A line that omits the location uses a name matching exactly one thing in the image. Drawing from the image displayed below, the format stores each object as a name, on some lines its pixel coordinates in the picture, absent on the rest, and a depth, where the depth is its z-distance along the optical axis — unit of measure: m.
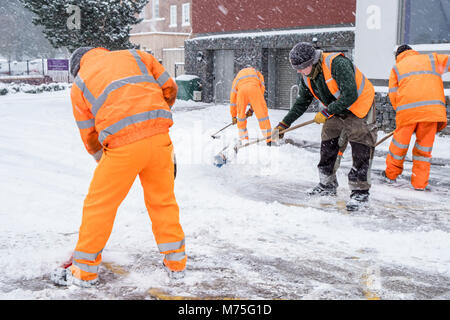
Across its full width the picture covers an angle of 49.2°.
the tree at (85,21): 13.57
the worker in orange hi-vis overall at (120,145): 3.10
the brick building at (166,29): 29.67
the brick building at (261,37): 12.88
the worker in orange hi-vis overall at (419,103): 5.76
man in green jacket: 4.90
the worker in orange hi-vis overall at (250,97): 7.86
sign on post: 18.98
